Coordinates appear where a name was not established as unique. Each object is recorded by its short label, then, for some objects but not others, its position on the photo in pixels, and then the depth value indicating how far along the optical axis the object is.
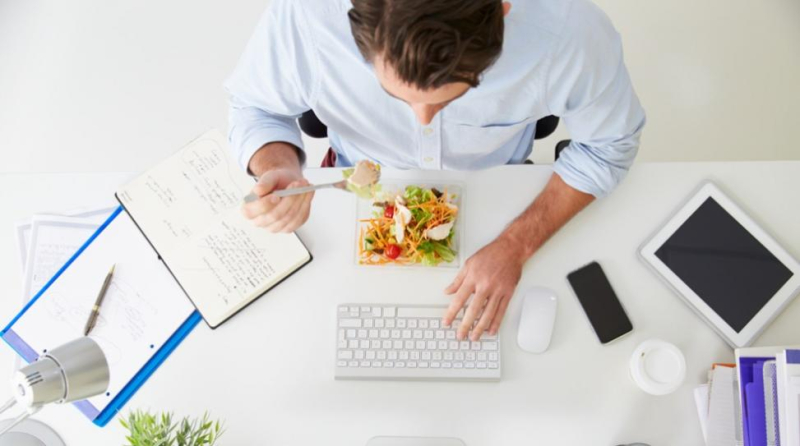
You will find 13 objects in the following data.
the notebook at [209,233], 1.13
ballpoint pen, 1.12
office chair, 1.27
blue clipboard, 1.09
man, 0.73
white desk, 1.07
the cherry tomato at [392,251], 1.12
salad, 1.11
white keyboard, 1.08
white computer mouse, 1.09
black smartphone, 1.10
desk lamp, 0.82
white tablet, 1.09
